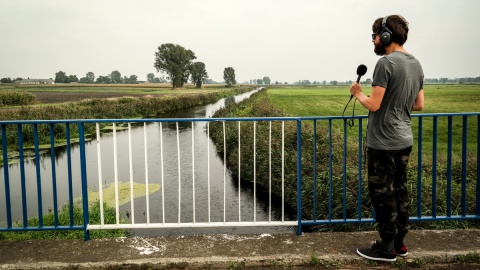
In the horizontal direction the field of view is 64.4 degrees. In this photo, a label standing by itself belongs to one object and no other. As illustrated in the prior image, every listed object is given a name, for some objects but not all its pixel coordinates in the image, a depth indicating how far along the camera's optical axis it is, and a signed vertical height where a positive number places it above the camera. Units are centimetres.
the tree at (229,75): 17650 +1094
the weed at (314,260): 364 -156
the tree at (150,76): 19700 +1255
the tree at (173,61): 10400 +1081
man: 319 -23
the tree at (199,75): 12033 +801
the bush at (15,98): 3928 +57
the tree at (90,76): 16630 +1143
